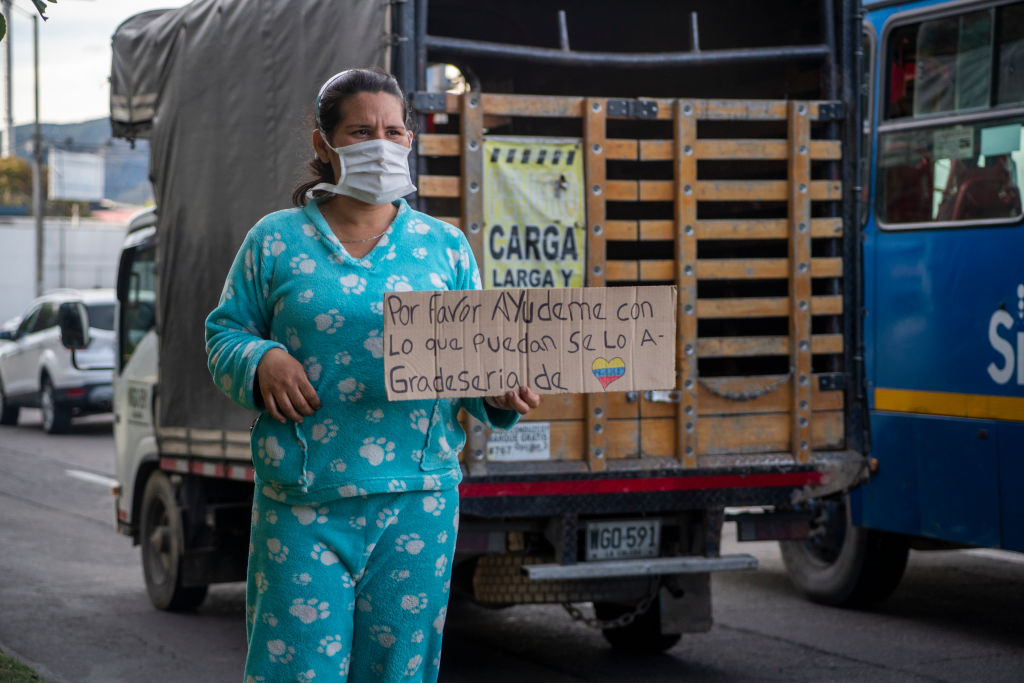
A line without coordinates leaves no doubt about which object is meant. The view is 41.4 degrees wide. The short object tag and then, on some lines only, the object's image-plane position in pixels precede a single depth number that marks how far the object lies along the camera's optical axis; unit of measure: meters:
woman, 2.81
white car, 18.39
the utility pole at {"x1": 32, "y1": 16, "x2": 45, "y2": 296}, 37.38
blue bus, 6.65
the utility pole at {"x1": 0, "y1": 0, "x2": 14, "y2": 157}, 38.57
